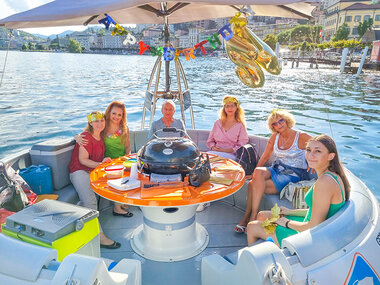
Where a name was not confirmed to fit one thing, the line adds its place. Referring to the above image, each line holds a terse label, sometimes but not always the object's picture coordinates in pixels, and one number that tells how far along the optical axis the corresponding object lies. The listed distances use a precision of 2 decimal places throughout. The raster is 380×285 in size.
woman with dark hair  1.61
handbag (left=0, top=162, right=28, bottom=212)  1.97
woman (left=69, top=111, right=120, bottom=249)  2.58
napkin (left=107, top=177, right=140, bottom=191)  1.90
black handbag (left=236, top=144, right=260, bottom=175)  3.03
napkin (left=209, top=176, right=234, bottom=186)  2.02
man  3.18
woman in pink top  3.28
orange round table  1.79
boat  1.13
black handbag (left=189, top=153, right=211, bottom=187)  1.94
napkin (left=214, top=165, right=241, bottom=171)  2.30
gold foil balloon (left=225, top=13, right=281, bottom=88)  2.54
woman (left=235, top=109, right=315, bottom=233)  2.60
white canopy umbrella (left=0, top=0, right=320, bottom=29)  1.90
